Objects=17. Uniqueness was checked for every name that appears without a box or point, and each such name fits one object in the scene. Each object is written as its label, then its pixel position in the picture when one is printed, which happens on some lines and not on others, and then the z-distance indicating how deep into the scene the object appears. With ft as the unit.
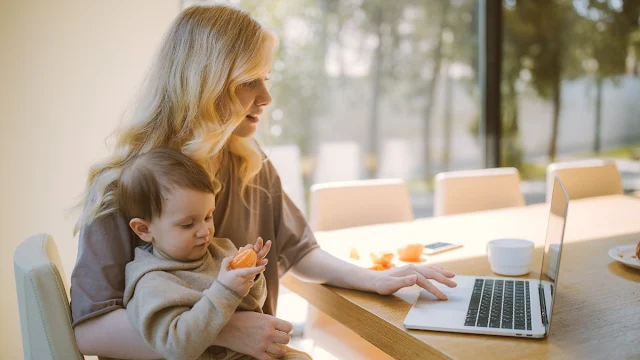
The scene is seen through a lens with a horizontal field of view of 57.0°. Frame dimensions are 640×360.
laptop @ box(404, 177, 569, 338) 3.87
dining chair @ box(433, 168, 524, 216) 9.29
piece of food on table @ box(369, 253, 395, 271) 5.54
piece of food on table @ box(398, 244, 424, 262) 5.83
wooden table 3.68
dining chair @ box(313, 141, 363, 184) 13.58
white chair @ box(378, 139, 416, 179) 14.26
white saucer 5.30
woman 4.09
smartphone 6.19
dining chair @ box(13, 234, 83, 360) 3.93
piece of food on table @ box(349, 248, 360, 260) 6.04
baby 3.70
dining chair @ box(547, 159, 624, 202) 10.31
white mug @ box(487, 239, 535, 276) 5.16
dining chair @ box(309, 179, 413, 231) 8.03
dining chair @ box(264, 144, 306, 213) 11.80
